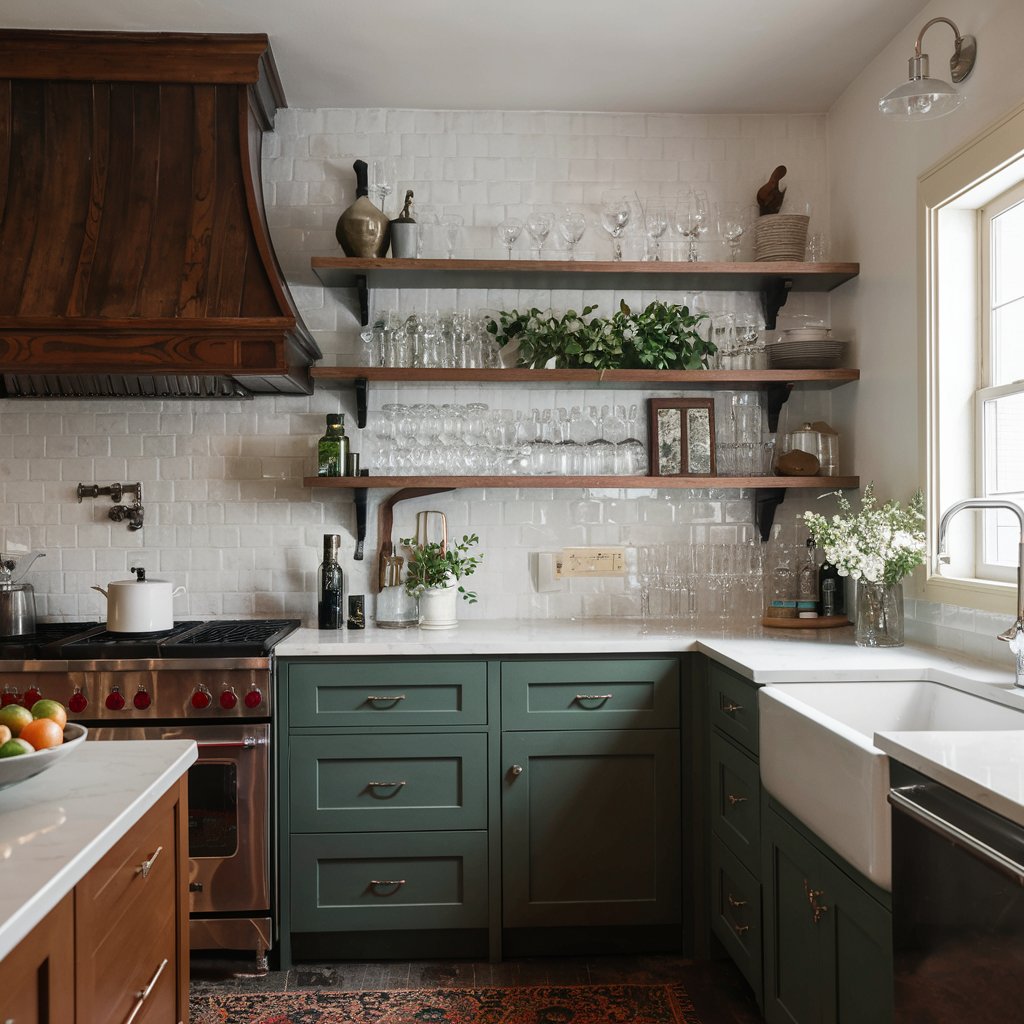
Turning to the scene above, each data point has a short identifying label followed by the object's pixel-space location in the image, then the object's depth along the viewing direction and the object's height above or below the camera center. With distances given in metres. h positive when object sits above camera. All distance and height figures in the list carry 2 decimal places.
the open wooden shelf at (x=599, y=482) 3.15 +0.13
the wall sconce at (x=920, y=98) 2.13 +0.96
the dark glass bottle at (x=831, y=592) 3.29 -0.26
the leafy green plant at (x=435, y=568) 3.21 -0.16
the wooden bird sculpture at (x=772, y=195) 3.44 +1.20
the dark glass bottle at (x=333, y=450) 3.24 +0.25
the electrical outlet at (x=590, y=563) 3.51 -0.16
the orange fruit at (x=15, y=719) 1.37 -0.29
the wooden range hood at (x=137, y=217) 2.94 +1.00
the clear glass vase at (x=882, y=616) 2.79 -0.29
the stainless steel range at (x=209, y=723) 2.77 -0.60
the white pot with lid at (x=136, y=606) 2.98 -0.27
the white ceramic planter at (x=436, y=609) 3.20 -0.30
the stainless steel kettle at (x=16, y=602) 3.15 -0.27
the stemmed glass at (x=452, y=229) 3.40 +1.06
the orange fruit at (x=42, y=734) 1.34 -0.30
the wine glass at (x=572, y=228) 3.38 +1.06
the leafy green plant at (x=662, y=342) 3.26 +0.63
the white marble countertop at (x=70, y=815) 1.04 -0.41
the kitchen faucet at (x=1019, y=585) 2.10 -0.15
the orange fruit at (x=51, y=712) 1.41 -0.29
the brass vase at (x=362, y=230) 3.25 +1.01
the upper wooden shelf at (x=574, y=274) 3.20 +0.87
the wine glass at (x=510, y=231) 3.36 +1.04
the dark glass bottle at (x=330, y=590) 3.21 -0.24
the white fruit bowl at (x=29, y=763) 1.28 -0.34
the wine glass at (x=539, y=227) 3.32 +1.04
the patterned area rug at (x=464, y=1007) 2.55 -1.36
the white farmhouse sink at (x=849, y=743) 1.67 -0.49
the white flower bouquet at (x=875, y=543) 2.70 -0.07
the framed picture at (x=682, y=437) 3.47 +0.31
